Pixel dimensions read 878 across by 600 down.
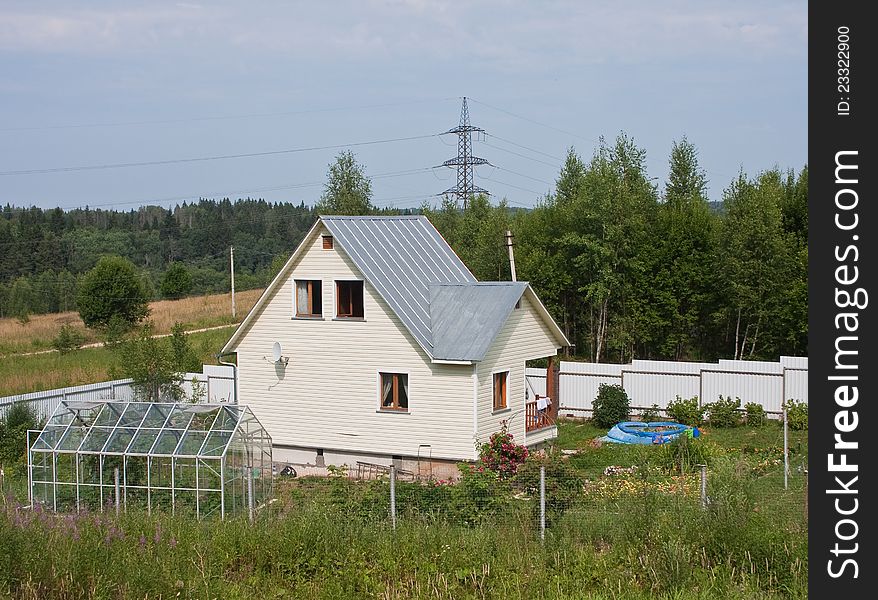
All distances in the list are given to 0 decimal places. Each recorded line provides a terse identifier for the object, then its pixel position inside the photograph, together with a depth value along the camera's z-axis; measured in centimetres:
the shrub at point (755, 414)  2831
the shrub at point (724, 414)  2847
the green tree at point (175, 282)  7562
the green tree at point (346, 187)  5156
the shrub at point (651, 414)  2948
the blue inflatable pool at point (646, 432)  2564
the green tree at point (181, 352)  3234
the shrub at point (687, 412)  2878
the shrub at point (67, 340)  4838
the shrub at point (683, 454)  2033
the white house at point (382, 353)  2359
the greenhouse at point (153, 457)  1845
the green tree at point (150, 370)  2962
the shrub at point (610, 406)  2911
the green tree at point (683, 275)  3950
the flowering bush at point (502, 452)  2078
